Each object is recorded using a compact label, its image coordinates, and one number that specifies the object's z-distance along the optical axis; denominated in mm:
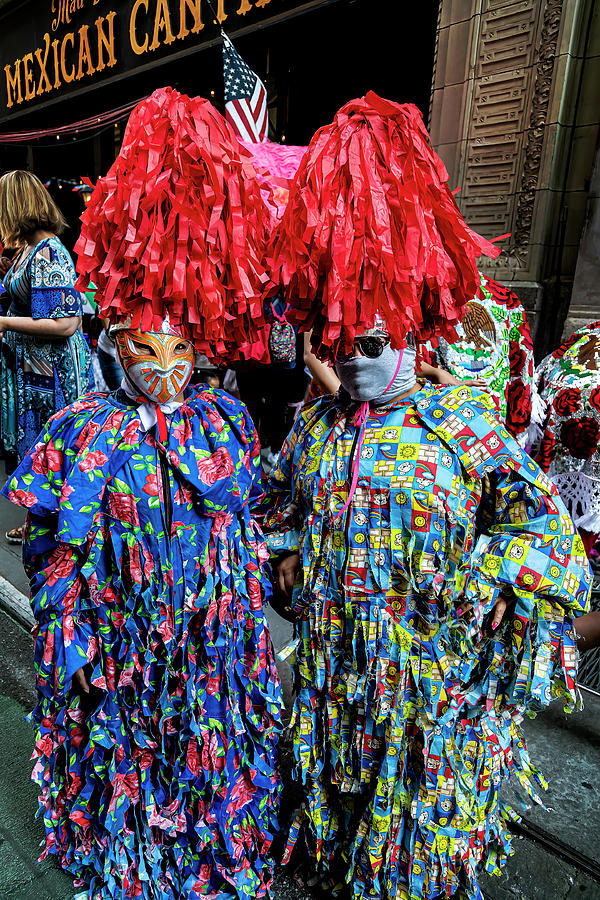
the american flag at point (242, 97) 3340
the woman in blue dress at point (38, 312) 3137
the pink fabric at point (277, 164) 2005
